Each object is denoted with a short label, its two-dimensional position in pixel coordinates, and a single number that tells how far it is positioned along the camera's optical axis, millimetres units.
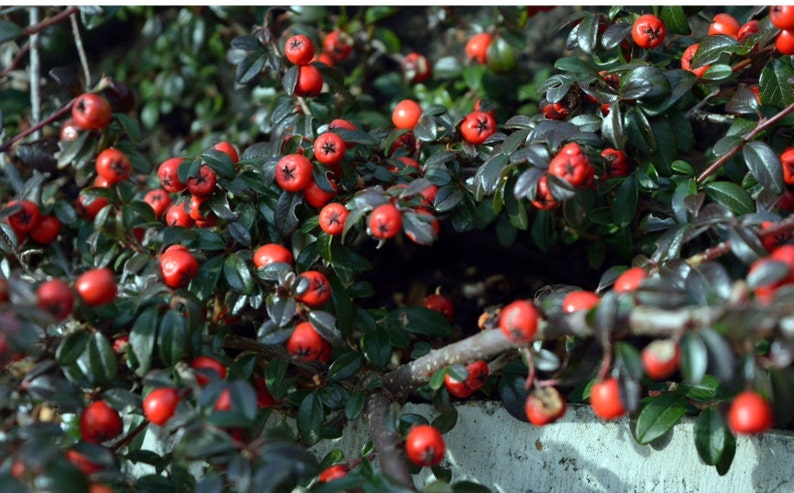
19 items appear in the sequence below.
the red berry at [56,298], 596
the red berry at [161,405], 606
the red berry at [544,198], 622
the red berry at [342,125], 662
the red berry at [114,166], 659
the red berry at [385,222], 620
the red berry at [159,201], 674
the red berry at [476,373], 634
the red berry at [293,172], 646
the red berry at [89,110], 663
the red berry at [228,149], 665
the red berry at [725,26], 672
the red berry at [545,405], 604
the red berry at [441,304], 694
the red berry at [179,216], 655
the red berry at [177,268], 626
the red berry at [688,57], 668
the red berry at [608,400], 595
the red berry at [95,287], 605
